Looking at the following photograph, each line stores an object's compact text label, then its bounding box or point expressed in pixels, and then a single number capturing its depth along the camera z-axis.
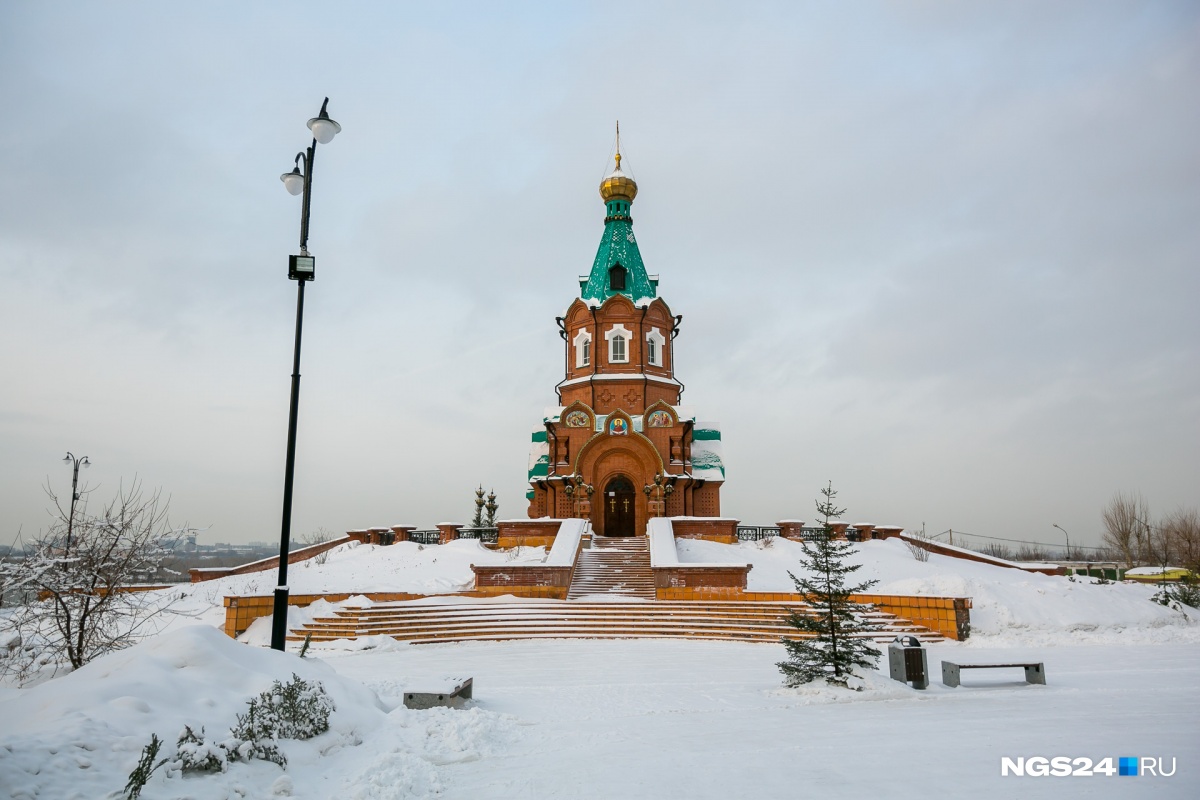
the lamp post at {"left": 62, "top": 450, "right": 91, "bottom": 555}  15.56
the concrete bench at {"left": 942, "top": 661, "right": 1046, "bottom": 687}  8.80
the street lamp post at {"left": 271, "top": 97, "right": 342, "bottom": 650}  7.84
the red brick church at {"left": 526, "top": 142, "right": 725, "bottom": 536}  27.72
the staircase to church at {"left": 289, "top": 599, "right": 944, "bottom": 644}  14.34
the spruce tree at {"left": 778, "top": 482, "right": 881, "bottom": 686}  8.72
